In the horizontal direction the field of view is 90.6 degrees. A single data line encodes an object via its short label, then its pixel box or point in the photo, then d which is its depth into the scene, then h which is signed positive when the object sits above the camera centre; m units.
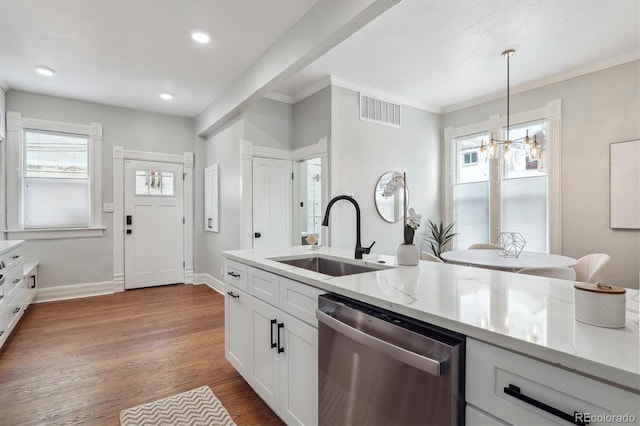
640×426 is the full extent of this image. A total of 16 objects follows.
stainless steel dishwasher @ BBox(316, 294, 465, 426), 0.87 -0.52
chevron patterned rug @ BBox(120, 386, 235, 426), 1.84 -1.23
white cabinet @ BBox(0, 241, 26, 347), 2.71 -0.72
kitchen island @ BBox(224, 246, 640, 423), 0.66 -0.30
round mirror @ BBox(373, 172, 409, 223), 4.43 +0.12
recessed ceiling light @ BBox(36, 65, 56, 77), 3.52 +1.59
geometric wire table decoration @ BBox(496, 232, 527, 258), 4.20 -0.39
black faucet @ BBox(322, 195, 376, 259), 1.91 -0.12
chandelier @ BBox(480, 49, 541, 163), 3.20 +0.68
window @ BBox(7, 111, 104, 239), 4.13 +0.45
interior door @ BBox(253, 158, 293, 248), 4.29 +0.12
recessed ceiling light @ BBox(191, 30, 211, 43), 2.86 +1.62
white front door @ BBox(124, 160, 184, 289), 4.91 -0.20
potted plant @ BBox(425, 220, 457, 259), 5.12 -0.41
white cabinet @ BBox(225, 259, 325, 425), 1.49 -0.71
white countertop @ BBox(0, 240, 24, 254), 2.70 -0.32
